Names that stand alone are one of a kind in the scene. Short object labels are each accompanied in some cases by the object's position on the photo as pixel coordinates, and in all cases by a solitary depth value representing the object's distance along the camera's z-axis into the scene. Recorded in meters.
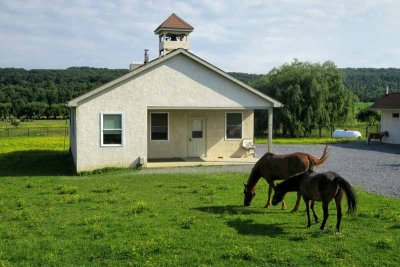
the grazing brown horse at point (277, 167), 11.36
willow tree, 38.06
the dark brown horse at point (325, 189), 8.48
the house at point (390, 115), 30.80
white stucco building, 18.62
